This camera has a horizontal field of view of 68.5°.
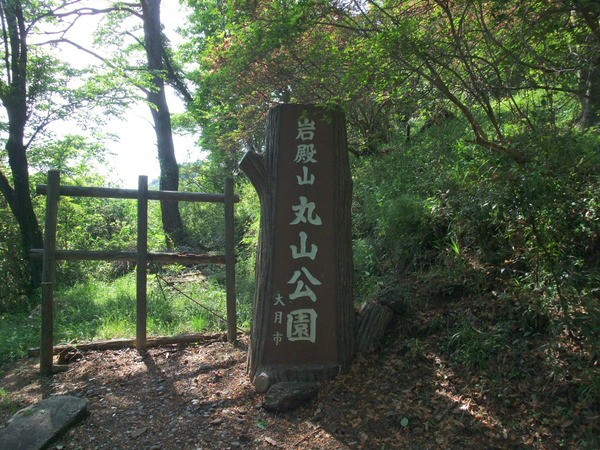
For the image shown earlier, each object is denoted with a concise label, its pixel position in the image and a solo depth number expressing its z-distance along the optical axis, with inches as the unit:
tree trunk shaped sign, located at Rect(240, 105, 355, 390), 157.3
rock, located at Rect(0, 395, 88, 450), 127.0
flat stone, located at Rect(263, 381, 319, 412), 142.9
